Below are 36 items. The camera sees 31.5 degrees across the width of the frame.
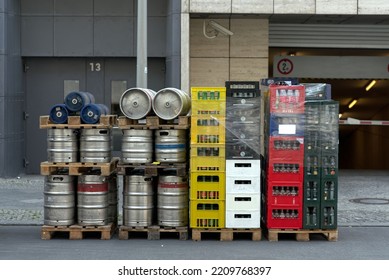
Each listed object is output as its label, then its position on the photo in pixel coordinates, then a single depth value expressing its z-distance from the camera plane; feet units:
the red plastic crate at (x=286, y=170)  35.68
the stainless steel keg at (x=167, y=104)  35.73
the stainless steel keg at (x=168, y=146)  35.91
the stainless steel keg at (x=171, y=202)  35.76
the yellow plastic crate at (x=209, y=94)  35.47
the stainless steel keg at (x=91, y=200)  35.70
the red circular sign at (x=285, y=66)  72.43
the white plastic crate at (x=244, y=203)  35.58
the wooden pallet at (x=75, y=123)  35.74
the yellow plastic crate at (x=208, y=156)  35.60
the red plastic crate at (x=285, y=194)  35.60
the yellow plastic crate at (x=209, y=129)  35.55
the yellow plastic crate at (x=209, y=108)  35.45
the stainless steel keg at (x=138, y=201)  35.78
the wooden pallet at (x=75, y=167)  35.45
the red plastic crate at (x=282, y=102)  35.42
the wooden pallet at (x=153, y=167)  35.55
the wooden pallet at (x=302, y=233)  35.47
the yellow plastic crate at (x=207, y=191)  35.68
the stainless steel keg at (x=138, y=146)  35.91
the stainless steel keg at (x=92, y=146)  35.94
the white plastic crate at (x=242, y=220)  35.53
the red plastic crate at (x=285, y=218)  35.58
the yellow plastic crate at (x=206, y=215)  35.55
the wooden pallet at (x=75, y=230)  35.55
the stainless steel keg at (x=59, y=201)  35.70
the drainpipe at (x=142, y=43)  45.62
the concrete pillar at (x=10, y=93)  59.88
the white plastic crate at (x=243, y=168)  35.65
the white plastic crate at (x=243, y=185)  35.65
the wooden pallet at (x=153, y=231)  35.55
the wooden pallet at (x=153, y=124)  35.73
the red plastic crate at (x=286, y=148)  35.60
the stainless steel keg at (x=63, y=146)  35.91
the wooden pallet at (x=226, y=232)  35.50
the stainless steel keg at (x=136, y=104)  35.94
